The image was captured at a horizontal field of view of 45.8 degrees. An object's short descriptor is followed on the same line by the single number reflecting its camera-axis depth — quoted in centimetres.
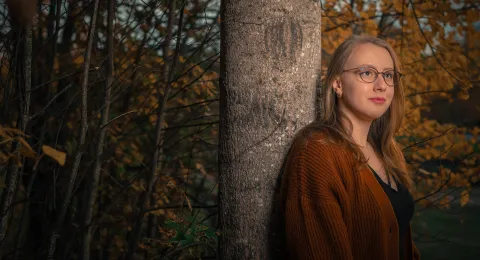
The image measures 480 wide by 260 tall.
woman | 219
